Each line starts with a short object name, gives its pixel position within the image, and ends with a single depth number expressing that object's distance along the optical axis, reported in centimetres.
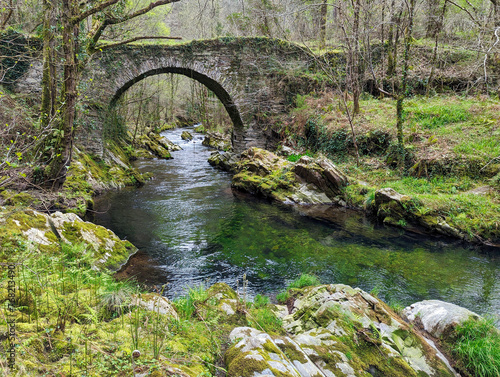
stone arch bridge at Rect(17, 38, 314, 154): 1156
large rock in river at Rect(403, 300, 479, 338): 299
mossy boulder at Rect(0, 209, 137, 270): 350
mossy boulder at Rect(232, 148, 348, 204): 911
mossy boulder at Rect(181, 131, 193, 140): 2476
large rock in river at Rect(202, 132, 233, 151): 1989
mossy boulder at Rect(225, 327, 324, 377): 175
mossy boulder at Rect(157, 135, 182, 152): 1953
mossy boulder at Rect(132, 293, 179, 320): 257
